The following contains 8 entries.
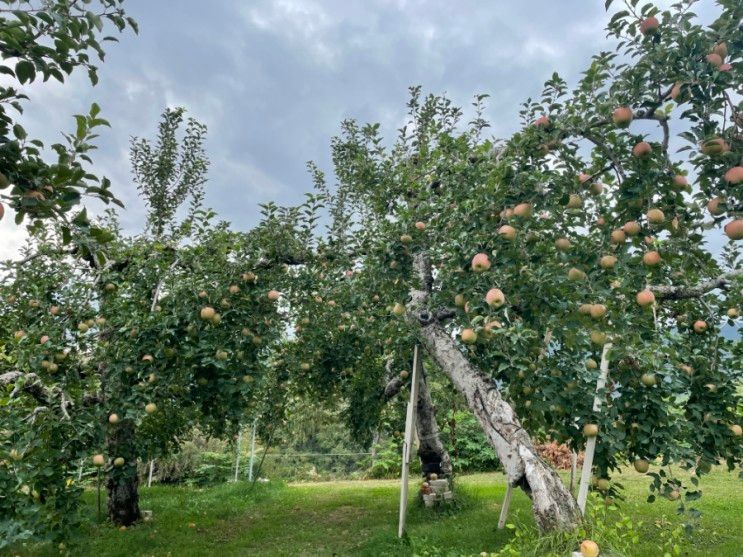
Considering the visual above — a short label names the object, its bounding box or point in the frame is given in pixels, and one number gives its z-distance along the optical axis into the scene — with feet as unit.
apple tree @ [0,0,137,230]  6.81
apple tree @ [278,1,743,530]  10.13
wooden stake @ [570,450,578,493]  16.80
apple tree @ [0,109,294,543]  13.89
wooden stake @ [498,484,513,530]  19.05
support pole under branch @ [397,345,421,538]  18.97
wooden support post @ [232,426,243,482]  43.69
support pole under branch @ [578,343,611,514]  12.62
